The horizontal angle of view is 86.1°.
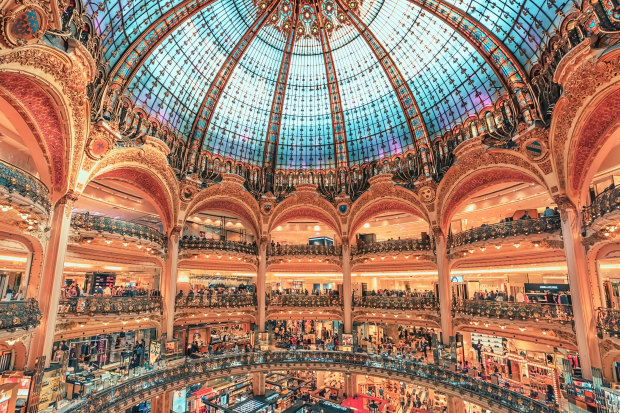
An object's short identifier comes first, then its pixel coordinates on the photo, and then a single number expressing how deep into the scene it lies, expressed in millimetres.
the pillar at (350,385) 29188
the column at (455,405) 23781
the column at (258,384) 29256
